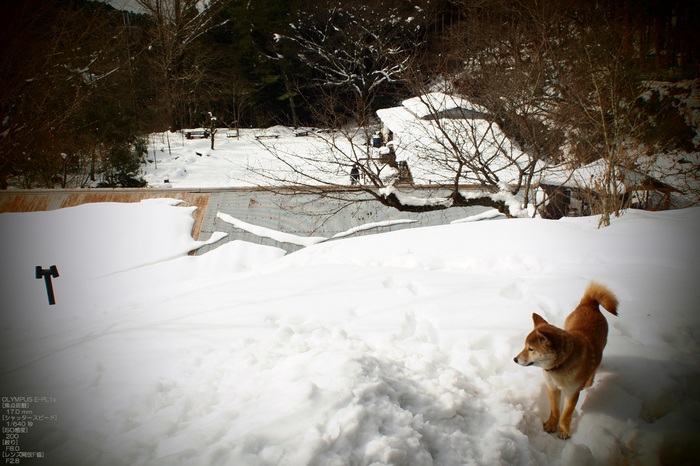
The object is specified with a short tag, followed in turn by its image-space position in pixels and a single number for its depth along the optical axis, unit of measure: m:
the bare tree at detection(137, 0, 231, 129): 21.78
